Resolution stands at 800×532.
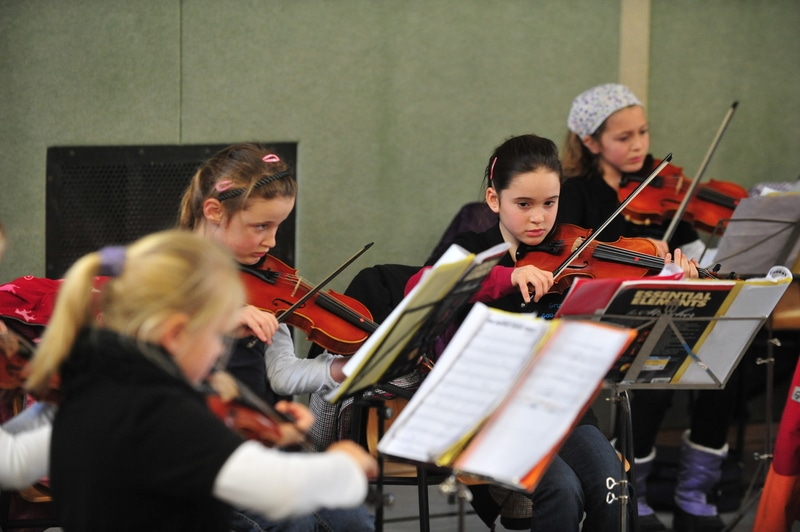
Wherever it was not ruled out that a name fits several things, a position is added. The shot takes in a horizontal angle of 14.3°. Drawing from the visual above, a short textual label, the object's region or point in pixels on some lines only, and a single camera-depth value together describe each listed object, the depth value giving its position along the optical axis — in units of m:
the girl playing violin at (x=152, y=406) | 7.19
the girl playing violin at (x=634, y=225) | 9.15
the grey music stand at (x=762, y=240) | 8.84
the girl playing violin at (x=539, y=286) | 8.10
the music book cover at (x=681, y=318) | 7.83
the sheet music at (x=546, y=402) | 7.33
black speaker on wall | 9.40
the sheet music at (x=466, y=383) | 7.39
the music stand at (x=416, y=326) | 7.54
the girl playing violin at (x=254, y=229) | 8.06
